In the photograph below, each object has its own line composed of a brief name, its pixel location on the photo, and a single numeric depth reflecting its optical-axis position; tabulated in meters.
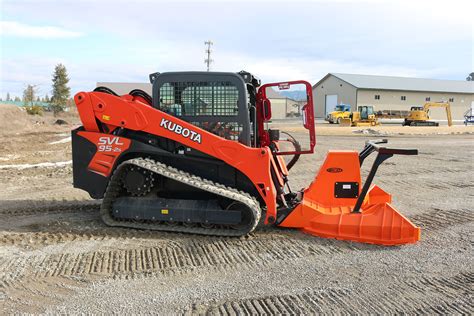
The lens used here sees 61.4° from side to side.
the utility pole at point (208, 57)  52.88
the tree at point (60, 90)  46.72
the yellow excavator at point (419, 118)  37.41
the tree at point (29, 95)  45.56
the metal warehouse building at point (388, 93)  53.88
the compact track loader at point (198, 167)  5.09
